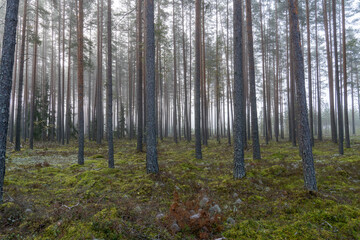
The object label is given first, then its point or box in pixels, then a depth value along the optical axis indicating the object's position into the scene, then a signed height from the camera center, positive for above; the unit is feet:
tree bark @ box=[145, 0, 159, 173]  24.59 +4.53
